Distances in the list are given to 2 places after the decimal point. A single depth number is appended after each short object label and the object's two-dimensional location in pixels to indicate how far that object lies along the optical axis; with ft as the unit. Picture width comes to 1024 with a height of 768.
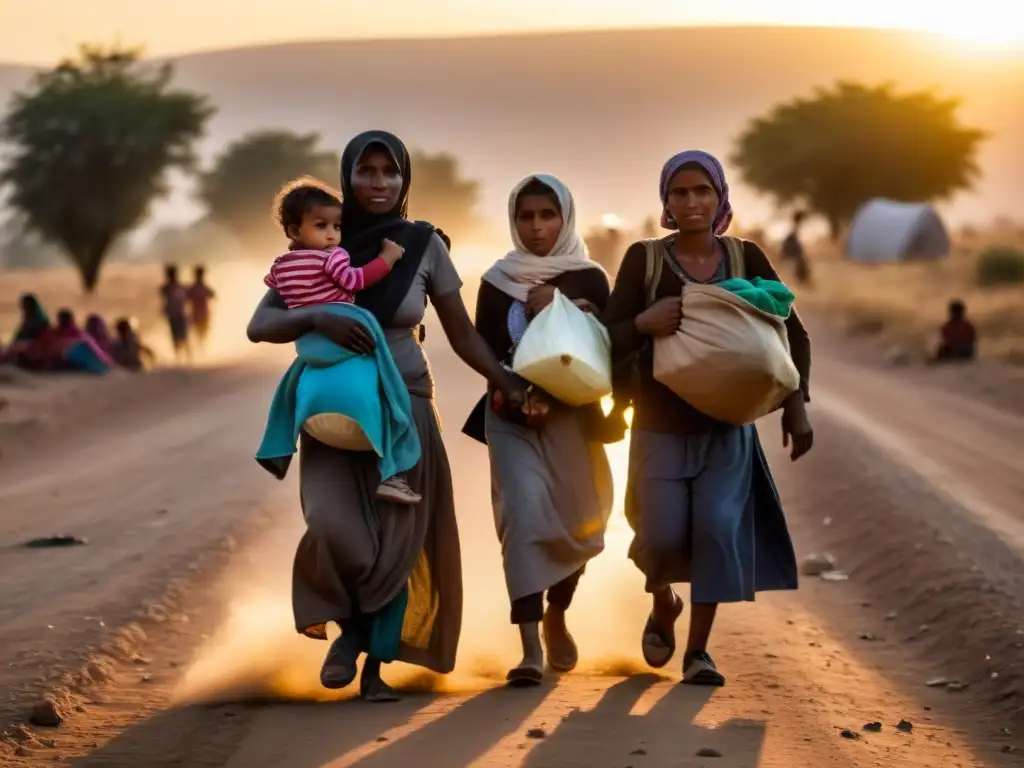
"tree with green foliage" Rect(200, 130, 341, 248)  228.84
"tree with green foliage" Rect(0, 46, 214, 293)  129.08
